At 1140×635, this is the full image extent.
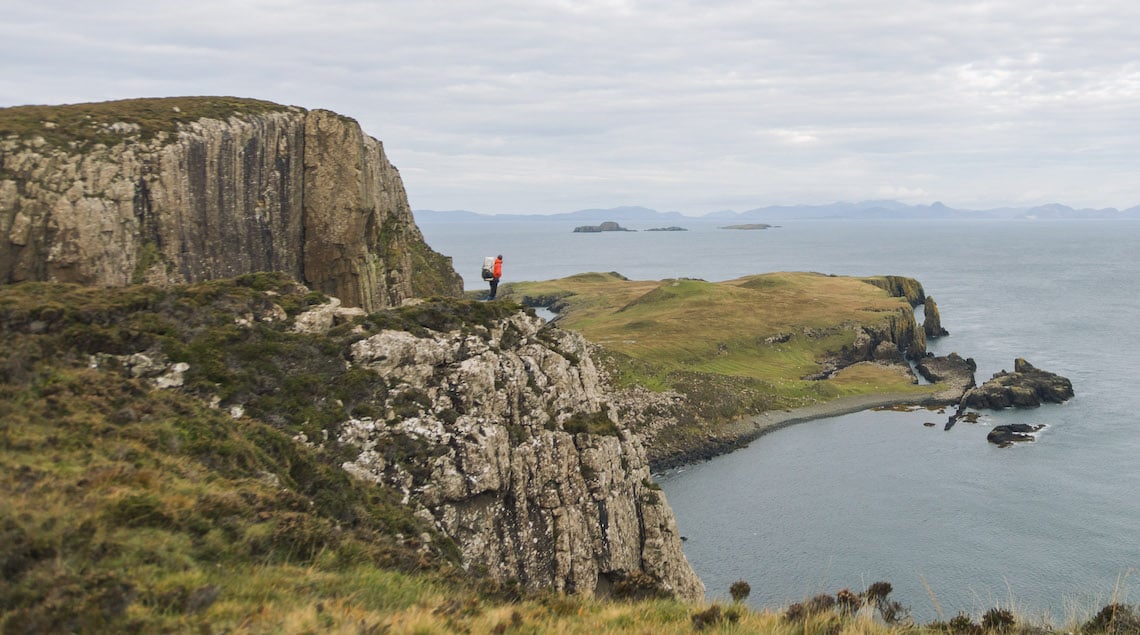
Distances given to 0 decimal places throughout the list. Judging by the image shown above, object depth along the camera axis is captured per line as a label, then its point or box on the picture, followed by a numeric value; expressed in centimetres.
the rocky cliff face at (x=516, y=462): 2880
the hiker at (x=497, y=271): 4668
